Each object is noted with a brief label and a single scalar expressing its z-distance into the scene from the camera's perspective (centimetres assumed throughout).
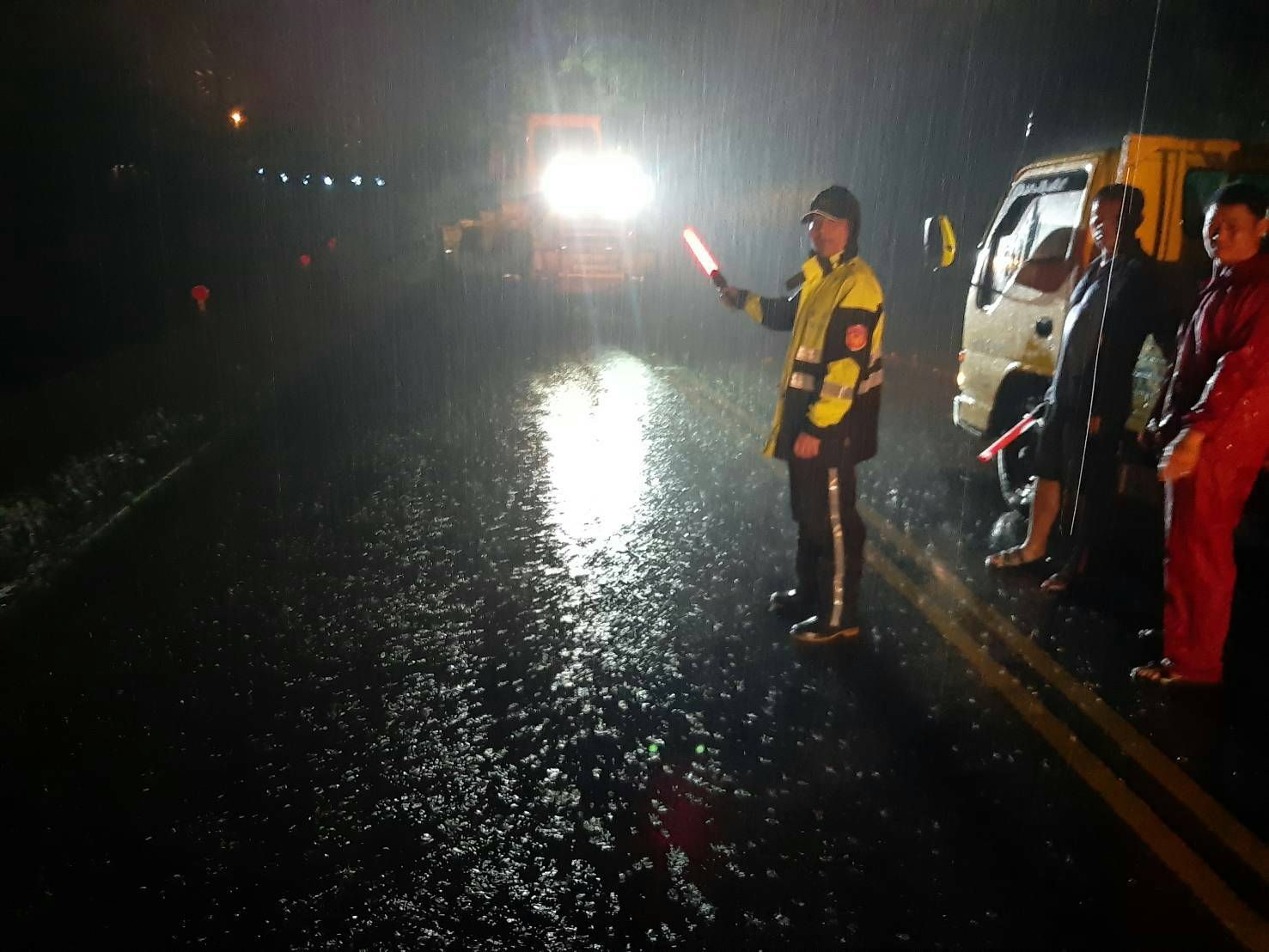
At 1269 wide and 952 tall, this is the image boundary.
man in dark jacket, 494
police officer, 441
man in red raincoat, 409
